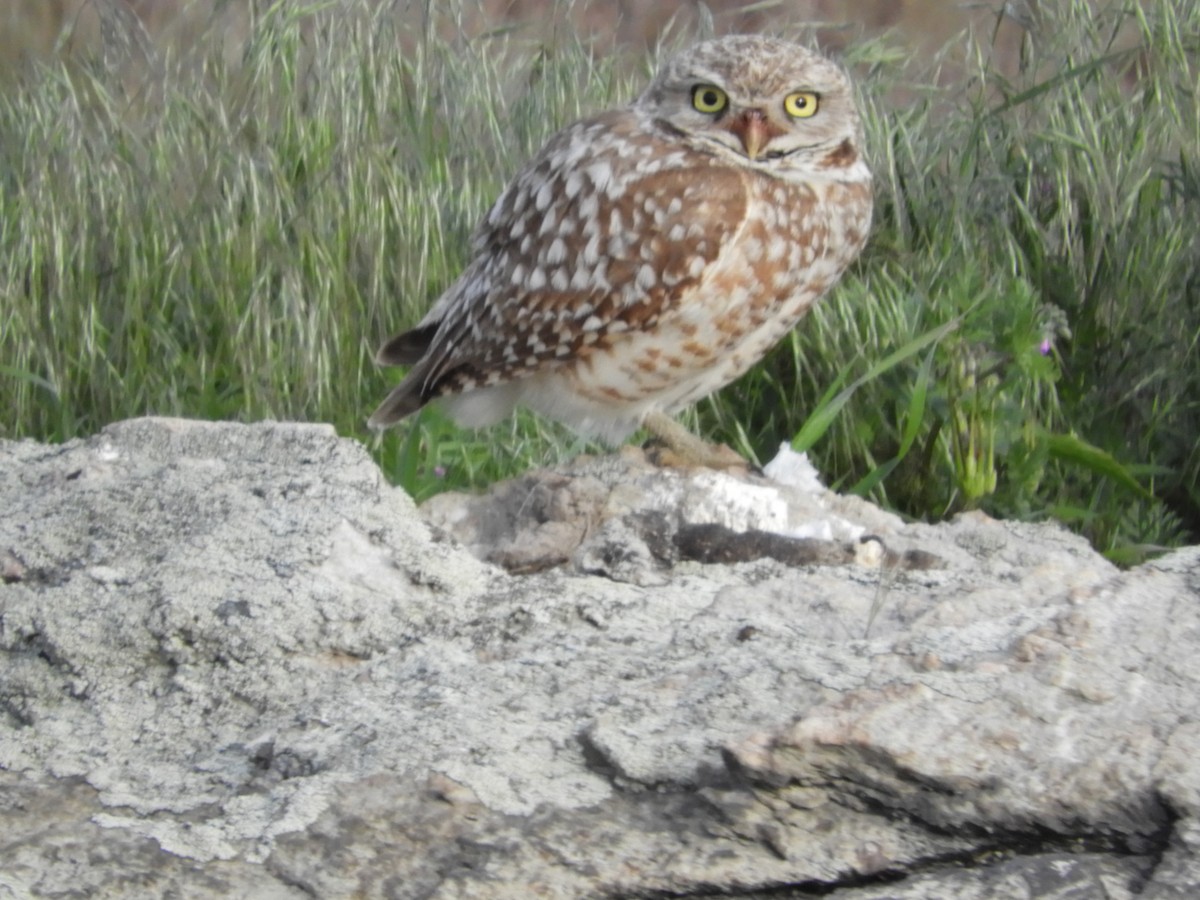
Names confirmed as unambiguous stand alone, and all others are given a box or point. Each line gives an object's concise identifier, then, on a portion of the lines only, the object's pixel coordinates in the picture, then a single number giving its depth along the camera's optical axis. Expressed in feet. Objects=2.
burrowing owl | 21.72
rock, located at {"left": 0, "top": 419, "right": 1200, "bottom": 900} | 20.83
